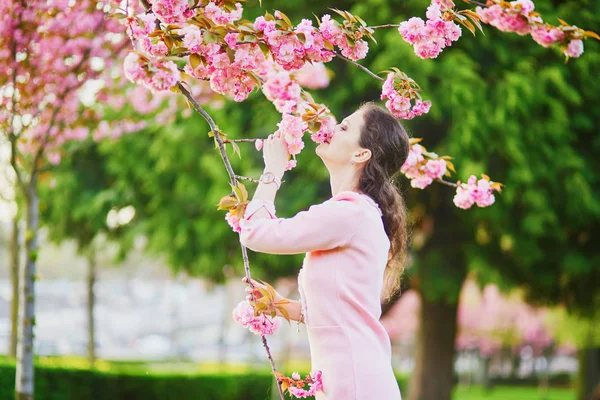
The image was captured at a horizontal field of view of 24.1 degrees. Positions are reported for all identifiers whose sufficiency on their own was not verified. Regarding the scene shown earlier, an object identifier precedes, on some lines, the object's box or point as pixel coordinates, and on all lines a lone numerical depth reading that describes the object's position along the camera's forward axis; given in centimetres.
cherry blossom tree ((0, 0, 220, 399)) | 855
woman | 360
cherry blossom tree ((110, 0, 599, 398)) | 400
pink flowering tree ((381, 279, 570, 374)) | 4134
